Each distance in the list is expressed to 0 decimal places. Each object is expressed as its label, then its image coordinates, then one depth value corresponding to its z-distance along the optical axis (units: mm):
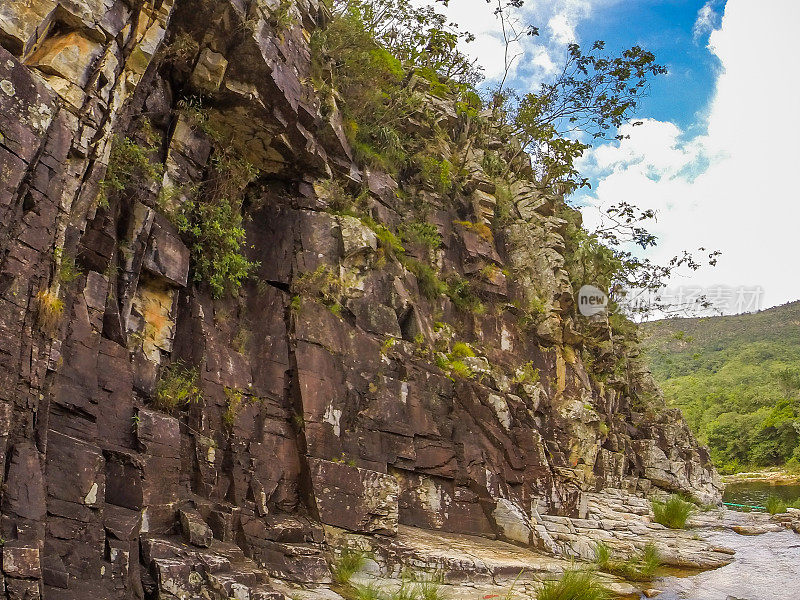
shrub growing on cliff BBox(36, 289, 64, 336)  6355
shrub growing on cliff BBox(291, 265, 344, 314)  12117
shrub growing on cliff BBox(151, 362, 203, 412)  8812
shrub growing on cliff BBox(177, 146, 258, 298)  10531
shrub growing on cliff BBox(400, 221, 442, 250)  16250
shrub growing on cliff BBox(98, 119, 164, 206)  8570
